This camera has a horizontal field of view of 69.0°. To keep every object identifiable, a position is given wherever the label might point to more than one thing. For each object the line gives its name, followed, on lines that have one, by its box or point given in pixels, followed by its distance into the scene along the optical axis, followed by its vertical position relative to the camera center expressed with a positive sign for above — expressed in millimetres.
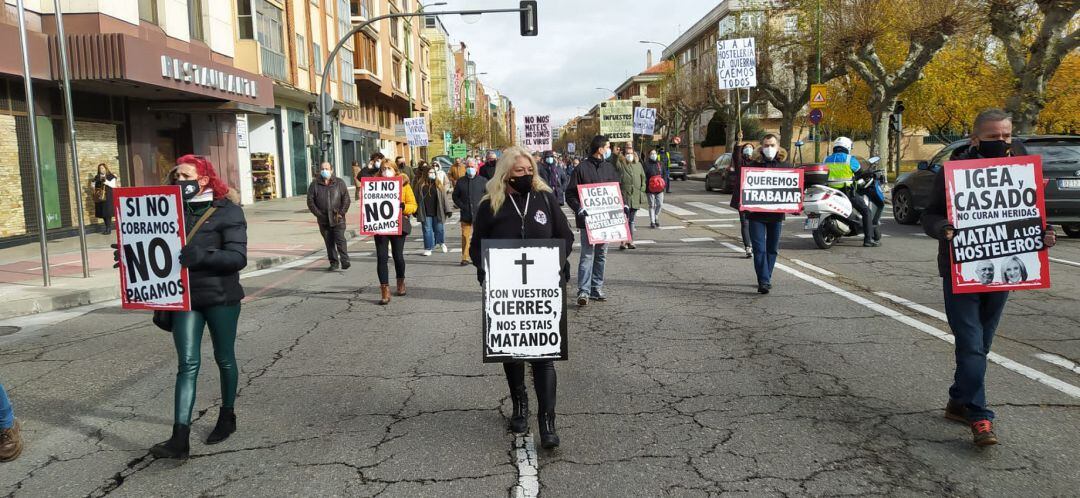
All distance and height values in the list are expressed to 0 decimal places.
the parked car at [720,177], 29719 -238
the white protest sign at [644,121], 34344 +2321
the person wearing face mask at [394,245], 9047 -750
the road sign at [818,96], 27906 +2524
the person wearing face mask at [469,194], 12484 -215
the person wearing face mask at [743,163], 10078 +93
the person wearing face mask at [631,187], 13227 -212
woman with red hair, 4215 -474
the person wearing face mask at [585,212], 8539 -386
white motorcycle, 12062 -720
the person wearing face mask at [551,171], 18336 +147
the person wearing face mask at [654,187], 16484 -287
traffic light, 20406 +4176
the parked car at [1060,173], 11938 -226
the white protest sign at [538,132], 29109 +1706
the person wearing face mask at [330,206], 11672 -301
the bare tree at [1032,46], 19375 +2881
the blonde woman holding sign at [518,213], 4406 -195
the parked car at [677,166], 45438 +373
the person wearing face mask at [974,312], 4074 -813
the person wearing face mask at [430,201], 13547 -330
